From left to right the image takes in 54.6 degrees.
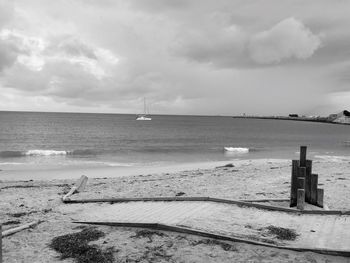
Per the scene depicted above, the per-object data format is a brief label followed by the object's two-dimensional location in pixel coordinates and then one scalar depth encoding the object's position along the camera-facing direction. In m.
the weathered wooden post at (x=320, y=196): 9.89
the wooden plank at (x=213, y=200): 8.94
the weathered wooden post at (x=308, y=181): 9.99
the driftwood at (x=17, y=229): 7.73
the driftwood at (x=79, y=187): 12.62
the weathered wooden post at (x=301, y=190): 9.30
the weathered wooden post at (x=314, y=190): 9.97
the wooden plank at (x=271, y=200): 10.27
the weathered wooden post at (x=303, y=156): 10.01
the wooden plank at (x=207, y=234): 6.37
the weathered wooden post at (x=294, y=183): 9.88
